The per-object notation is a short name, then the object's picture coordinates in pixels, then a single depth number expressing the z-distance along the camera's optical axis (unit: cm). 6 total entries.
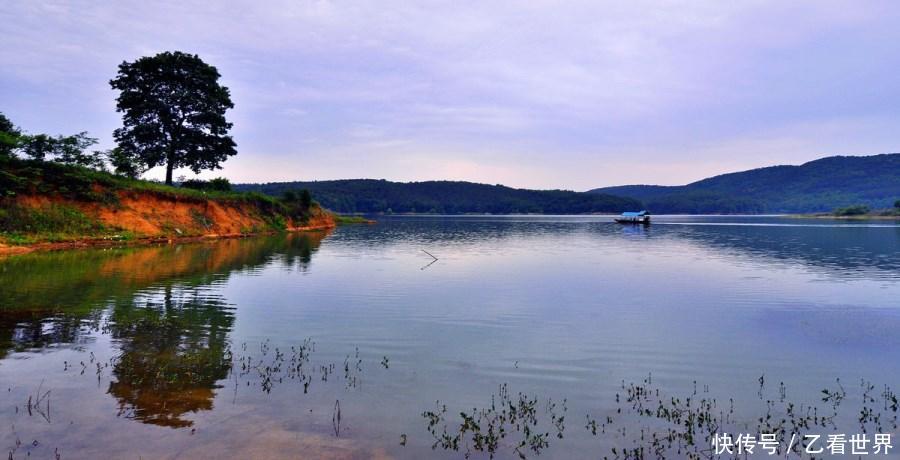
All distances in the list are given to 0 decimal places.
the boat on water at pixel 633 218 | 13512
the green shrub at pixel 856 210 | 19350
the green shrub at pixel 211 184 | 8100
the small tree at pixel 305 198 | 10352
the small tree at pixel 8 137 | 4831
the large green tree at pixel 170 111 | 7212
